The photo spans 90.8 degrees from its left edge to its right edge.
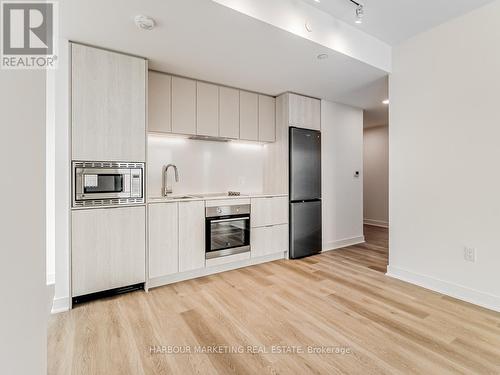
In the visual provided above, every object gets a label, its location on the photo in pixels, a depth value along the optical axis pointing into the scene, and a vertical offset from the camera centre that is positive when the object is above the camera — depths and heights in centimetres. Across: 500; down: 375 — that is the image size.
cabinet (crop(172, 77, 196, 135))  303 +102
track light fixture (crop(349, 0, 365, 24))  225 +167
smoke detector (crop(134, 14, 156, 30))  196 +134
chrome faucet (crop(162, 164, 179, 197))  318 +11
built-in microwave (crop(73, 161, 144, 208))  231 +4
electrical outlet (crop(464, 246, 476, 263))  239 -66
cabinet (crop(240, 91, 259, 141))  359 +105
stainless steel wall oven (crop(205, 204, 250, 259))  303 -56
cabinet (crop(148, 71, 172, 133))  289 +101
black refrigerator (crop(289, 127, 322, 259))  371 -7
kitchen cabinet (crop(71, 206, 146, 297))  229 -60
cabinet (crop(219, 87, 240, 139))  340 +105
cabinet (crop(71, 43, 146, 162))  230 +81
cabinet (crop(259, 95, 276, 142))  379 +107
